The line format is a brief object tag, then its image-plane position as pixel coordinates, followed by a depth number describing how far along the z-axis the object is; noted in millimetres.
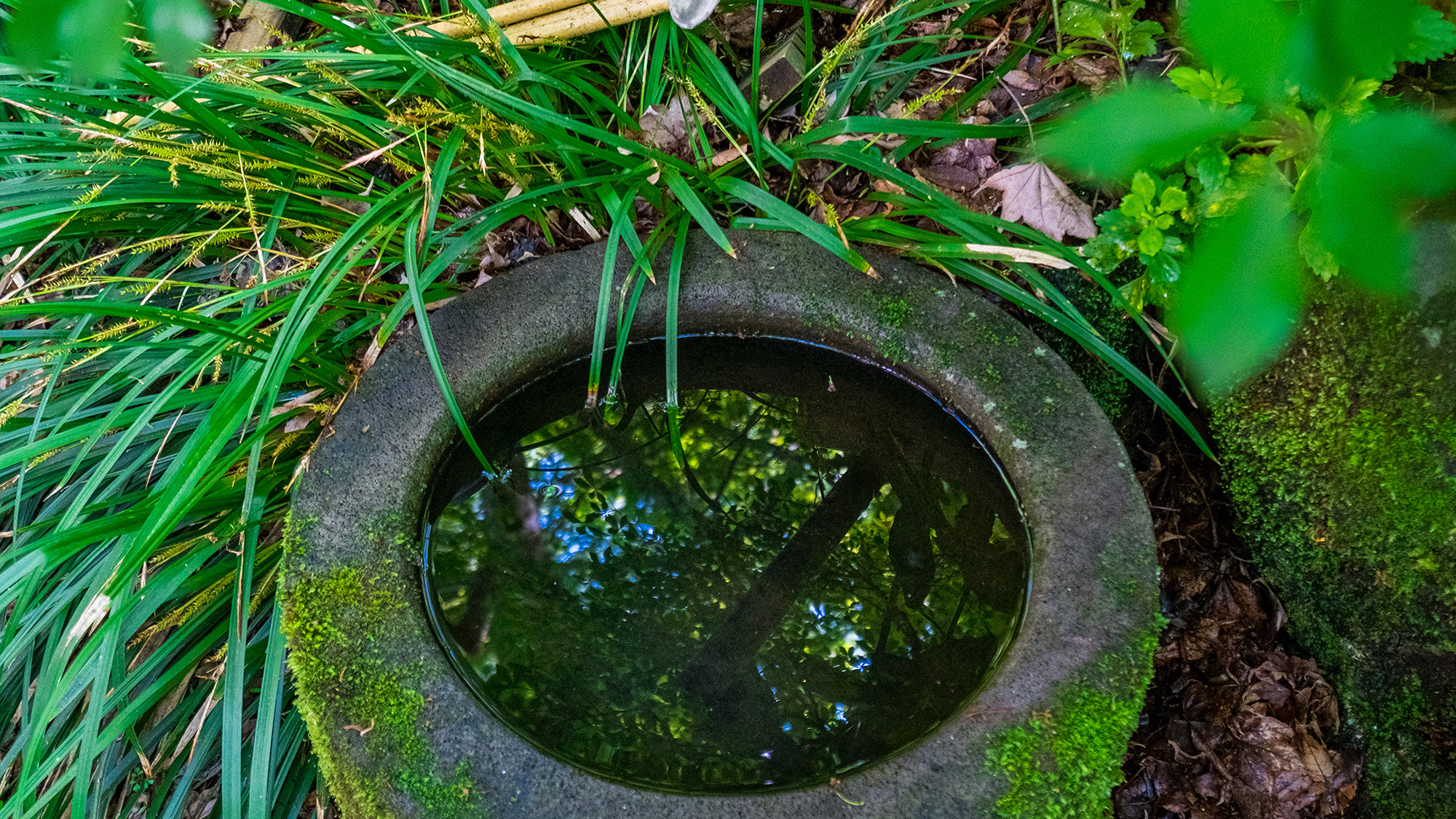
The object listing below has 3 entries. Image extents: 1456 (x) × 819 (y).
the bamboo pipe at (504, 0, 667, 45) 1539
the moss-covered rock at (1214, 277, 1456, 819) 1109
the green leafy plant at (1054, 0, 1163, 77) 1363
